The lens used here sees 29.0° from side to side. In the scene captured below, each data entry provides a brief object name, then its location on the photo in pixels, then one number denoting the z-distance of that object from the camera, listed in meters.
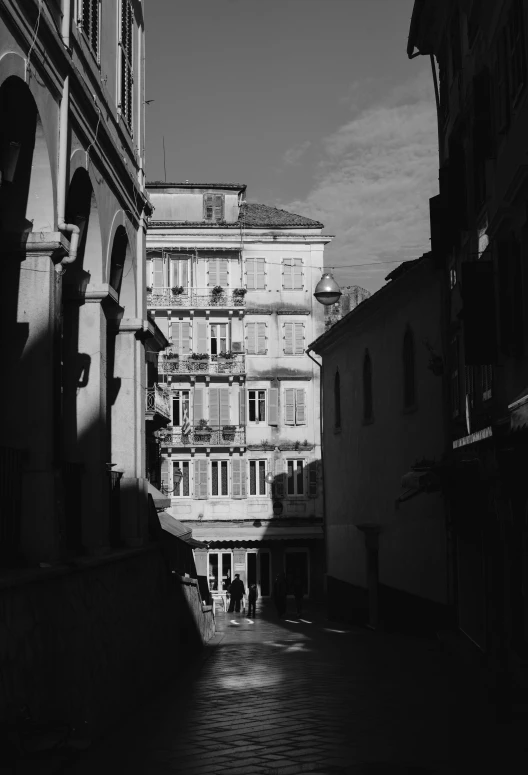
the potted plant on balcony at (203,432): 48.91
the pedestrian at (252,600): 37.68
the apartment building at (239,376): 48.78
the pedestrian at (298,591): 37.94
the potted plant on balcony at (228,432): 49.12
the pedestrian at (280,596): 36.28
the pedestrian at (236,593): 39.69
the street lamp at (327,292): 27.53
